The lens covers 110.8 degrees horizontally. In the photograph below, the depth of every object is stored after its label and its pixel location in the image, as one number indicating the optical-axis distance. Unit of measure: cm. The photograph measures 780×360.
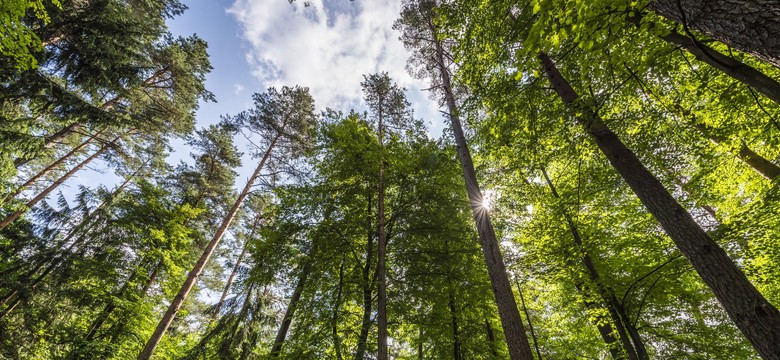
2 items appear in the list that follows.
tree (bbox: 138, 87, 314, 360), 1337
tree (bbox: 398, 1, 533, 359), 472
